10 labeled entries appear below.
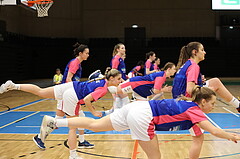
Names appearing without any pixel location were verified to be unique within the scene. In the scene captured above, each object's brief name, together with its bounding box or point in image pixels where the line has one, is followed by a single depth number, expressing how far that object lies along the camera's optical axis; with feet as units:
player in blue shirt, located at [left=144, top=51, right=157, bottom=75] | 34.24
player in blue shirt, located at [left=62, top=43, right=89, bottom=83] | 19.58
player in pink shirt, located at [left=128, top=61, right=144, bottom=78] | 40.71
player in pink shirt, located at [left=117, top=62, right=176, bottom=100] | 17.95
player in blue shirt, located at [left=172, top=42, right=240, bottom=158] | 13.10
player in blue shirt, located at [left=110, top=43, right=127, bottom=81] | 25.44
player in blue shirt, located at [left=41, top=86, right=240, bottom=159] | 10.03
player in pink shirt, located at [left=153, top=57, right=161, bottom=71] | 36.20
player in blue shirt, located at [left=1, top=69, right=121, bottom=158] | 14.82
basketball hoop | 34.57
